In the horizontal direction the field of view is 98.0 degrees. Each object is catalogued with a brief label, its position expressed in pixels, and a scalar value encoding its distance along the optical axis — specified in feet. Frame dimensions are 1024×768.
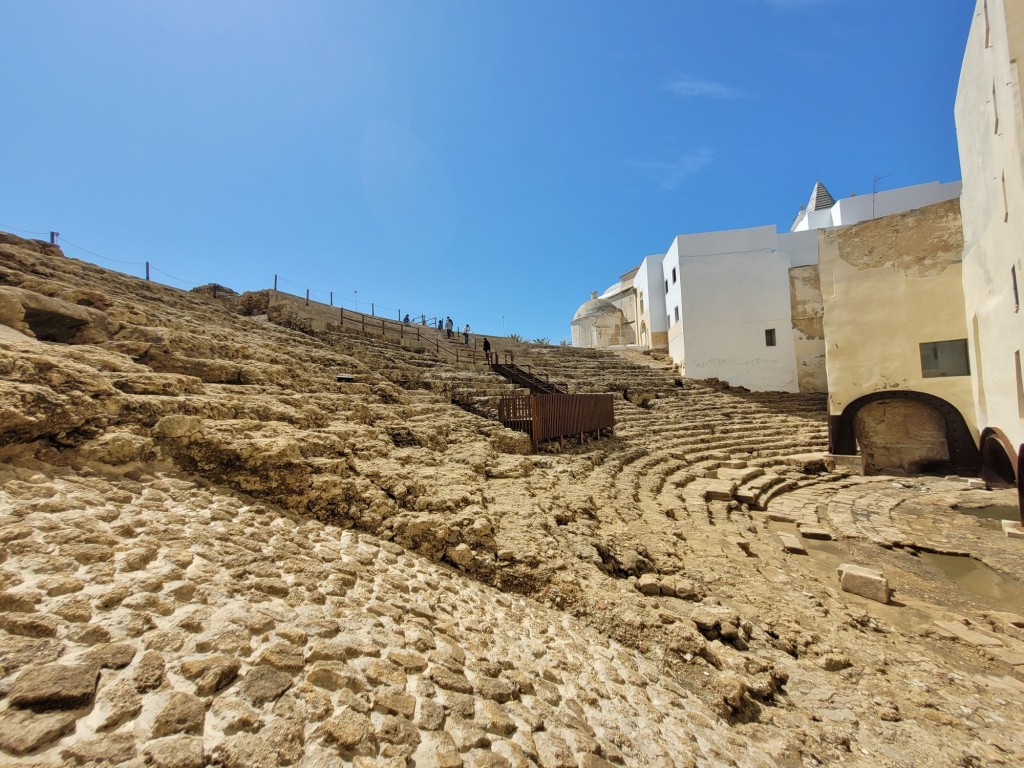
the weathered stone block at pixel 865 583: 18.02
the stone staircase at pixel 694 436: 31.17
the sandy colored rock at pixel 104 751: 5.24
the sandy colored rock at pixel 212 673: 6.79
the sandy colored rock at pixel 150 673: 6.54
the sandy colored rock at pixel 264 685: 6.93
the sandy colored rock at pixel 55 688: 5.67
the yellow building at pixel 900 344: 40.73
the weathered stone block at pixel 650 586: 15.56
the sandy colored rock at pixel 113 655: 6.66
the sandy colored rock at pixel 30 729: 5.16
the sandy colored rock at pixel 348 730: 6.61
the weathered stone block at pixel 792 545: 23.18
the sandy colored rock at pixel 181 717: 5.94
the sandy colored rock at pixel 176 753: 5.49
